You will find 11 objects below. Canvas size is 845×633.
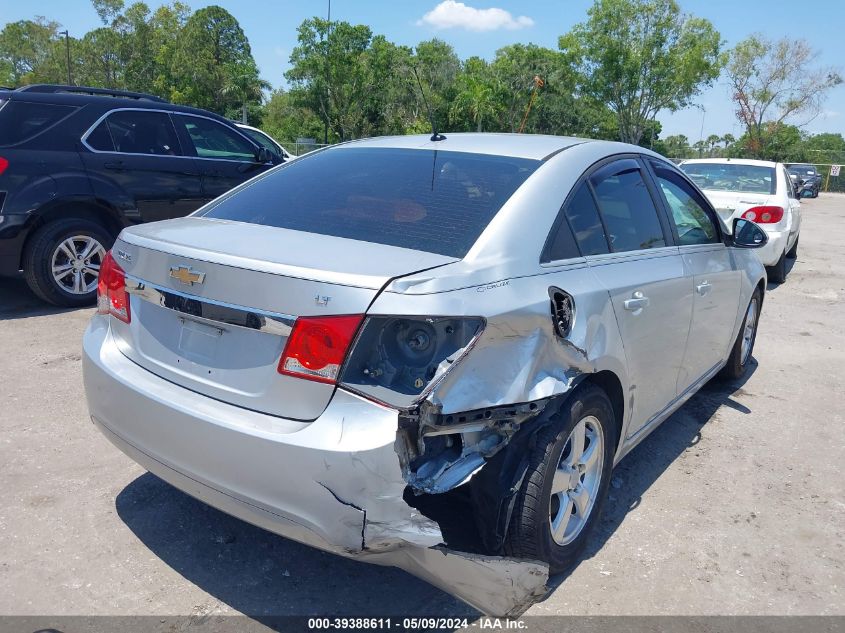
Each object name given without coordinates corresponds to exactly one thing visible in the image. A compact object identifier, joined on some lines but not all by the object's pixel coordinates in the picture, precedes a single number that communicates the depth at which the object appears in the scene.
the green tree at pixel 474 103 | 48.28
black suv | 6.05
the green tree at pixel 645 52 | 40.97
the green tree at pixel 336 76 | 48.44
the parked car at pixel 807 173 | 34.84
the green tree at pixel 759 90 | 42.94
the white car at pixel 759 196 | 8.85
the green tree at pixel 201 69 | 60.09
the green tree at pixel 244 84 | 59.28
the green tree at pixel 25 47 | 82.44
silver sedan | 2.18
